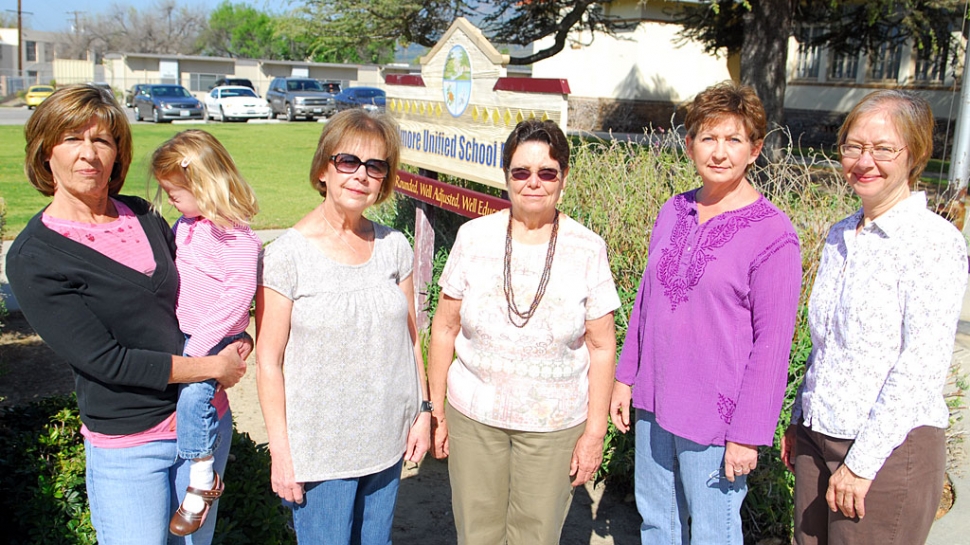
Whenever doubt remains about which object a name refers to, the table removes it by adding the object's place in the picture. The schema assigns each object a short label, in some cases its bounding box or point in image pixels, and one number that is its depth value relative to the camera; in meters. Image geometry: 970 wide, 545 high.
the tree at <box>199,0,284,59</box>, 74.81
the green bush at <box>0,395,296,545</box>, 2.75
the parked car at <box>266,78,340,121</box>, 32.59
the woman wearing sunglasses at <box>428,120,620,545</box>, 2.43
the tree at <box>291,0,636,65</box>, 13.35
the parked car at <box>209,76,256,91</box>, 38.69
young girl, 2.21
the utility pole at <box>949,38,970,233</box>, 7.17
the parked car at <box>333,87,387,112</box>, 30.39
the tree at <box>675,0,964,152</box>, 11.30
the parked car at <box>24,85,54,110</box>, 35.41
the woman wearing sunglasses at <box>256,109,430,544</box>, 2.26
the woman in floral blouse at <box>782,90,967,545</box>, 2.08
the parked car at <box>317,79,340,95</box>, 36.50
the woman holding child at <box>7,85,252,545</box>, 2.02
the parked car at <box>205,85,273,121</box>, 30.56
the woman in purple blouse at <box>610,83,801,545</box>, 2.37
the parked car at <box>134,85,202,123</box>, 28.84
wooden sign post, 3.86
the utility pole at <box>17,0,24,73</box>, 53.81
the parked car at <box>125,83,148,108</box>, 30.88
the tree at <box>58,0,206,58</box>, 80.25
